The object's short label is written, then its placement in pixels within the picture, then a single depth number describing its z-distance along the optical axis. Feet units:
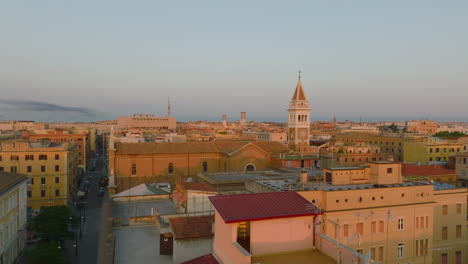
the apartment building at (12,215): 99.60
